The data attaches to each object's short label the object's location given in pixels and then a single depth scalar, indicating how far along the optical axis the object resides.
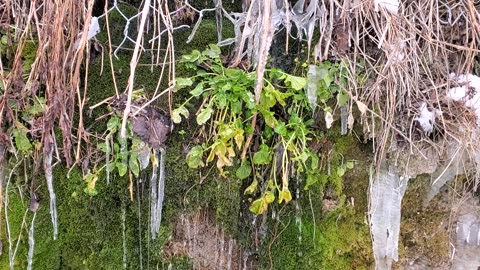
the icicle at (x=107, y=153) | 1.70
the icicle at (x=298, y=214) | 1.85
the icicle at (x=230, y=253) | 1.85
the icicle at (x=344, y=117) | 1.80
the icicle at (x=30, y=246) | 1.81
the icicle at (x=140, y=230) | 1.79
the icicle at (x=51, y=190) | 1.73
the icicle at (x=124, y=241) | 1.82
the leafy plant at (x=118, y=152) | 1.70
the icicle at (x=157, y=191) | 1.76
